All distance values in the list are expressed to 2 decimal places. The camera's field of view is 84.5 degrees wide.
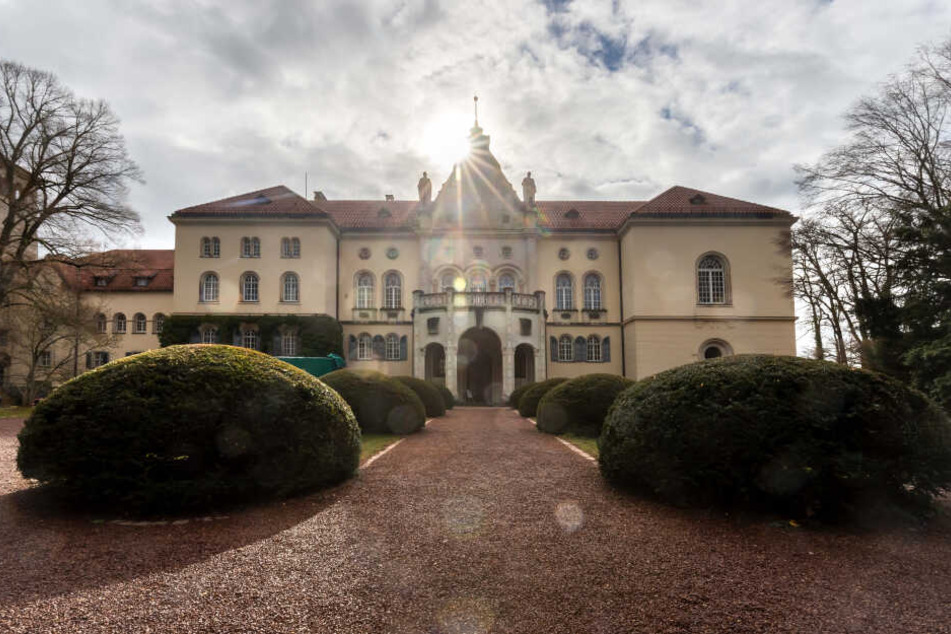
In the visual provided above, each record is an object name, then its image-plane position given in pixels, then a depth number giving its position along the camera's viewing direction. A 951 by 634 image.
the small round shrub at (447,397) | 25.69
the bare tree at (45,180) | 23.11
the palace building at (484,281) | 32.12
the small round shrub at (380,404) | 14.62
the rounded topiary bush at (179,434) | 6.20
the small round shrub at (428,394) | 20.14
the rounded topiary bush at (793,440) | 5.80
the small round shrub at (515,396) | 25.55
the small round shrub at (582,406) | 14.30
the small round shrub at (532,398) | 20.80
